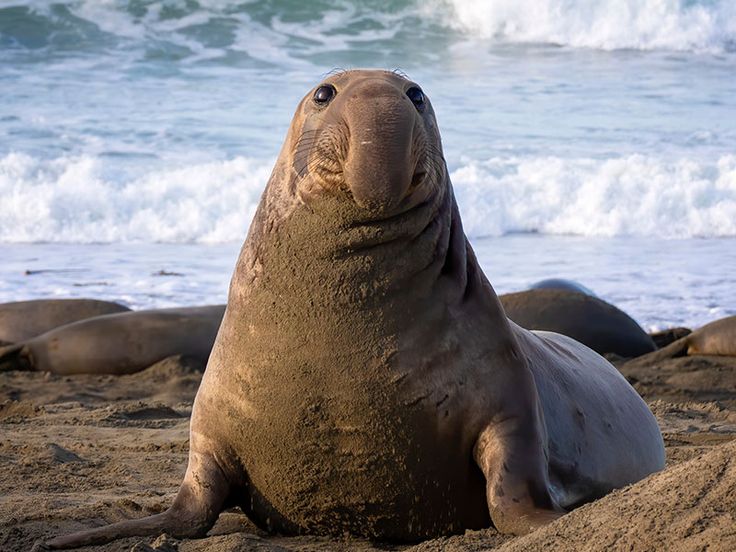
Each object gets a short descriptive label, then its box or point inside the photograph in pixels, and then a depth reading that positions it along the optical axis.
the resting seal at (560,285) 21.28
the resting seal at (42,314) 19.86
